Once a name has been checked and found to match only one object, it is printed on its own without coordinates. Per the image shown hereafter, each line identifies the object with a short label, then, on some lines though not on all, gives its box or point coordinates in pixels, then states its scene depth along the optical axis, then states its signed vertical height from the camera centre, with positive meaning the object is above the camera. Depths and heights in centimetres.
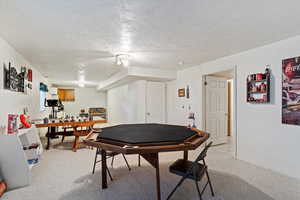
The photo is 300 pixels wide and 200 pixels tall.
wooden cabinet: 987 +42
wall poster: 249 +16
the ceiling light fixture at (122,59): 342 +93
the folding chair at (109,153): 262 -89
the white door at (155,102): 559 -5
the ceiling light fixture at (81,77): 533 +99
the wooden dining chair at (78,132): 401 -82
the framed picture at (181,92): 503 +28
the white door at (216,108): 436 -22
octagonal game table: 170 -49
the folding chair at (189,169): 176 -86
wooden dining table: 383 -59
